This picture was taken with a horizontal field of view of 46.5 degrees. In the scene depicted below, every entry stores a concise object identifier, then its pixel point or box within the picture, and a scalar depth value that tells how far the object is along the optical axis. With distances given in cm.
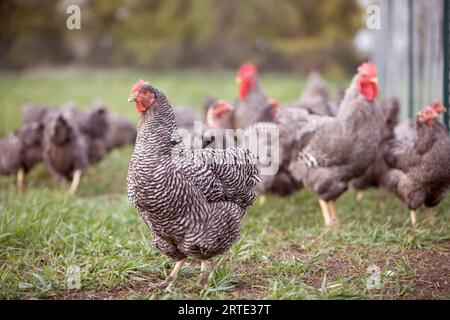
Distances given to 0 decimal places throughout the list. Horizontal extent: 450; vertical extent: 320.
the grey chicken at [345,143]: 522
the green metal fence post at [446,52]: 570
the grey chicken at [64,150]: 675
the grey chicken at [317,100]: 641
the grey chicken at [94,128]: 779
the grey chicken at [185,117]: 744
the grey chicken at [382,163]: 577
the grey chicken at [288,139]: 578
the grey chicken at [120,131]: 965
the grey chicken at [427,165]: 495
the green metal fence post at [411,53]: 773
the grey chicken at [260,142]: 556
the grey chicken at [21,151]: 710
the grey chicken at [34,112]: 823
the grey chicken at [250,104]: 658
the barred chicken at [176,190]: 344
